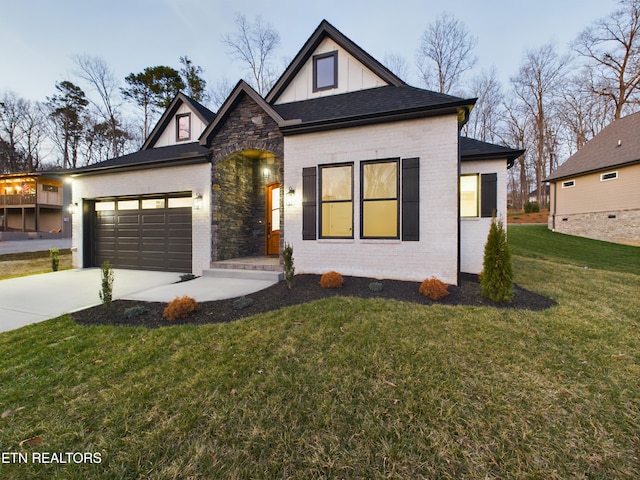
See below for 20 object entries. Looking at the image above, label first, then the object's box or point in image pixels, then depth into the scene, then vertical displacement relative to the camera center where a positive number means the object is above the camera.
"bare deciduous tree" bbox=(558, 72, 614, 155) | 19.84 +10.51
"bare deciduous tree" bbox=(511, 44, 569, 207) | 20.56 +12.58
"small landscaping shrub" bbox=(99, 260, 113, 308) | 4.65 -0.95
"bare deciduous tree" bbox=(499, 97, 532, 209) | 22.48 +9.72
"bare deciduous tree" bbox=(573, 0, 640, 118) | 17.47 +12.96
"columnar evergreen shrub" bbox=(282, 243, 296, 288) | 5.38 -0.62
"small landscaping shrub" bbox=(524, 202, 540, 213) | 22.11 +2.42
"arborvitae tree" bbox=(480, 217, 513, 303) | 4.51 -0.59
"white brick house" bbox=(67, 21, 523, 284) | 5.71 +1.52
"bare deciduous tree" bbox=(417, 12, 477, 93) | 15.65 +11.71
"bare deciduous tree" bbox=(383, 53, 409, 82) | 16.52 +11.40
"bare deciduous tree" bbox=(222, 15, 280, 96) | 15.05 +11.66
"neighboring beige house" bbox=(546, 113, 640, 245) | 13.34 +2.79
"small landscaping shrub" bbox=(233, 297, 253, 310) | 4.60 -1.23
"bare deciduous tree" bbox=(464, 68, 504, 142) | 19.67 +10.67
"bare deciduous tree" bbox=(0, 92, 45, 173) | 25.12 +10.66
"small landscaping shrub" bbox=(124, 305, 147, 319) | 4.38 -1.31
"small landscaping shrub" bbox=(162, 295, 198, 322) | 4.22 -1.23
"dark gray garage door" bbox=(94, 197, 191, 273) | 8.17 +0.13
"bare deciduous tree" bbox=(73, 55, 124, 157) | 17.70 +11.07
